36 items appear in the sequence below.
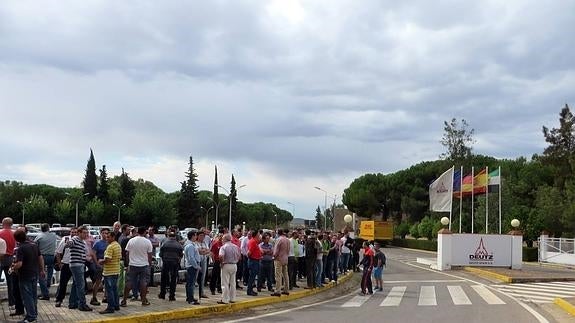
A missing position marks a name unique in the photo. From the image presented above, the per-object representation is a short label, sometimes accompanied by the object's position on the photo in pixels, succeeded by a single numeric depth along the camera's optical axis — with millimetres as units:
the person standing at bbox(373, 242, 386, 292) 21891
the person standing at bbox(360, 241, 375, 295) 21281
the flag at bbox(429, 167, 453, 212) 40094
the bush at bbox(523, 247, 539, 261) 49938
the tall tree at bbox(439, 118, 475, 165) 64438
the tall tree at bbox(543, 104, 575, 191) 58406
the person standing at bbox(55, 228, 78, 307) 14078
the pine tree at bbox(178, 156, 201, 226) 117250
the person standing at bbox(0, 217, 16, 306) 13094
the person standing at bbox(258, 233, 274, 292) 19078
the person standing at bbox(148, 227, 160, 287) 18161
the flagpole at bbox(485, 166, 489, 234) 39969
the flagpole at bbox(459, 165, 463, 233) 40938
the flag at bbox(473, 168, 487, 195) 40250
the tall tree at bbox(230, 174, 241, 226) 119606
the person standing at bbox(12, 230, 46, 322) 11555
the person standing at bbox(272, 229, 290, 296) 18438
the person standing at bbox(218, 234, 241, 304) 15766
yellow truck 71312
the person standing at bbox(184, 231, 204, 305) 15547
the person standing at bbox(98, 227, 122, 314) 13414
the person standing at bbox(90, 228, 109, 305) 14539
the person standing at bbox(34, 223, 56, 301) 15117
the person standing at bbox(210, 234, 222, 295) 18245
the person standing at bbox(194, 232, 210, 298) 16781
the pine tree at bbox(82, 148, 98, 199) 114438
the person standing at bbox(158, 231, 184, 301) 15633
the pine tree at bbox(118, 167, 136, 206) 114188
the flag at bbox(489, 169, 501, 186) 39522
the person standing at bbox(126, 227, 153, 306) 14242
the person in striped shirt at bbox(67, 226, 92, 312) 13328
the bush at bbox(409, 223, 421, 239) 81138
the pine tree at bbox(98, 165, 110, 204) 114188
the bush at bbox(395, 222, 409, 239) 88525
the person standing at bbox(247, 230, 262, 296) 18500
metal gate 42250
